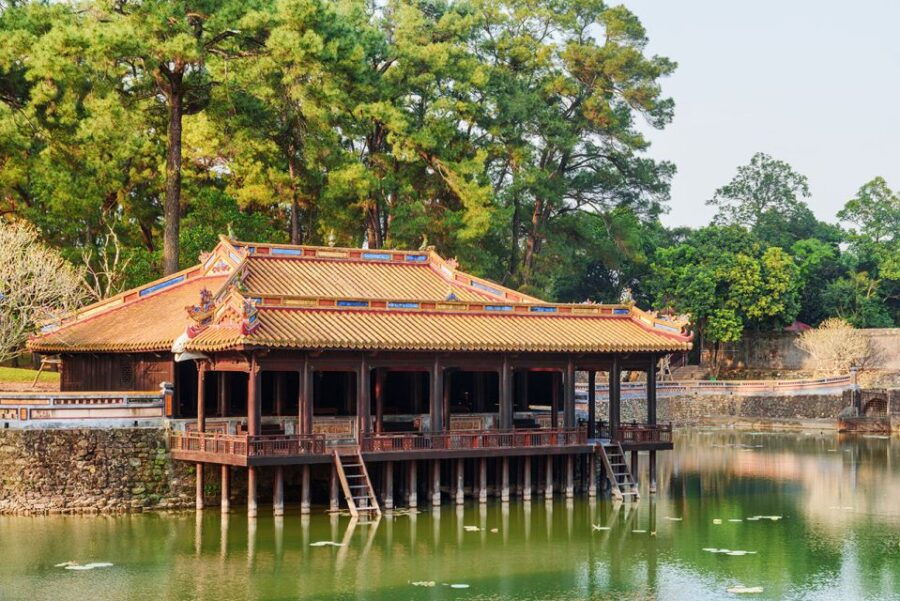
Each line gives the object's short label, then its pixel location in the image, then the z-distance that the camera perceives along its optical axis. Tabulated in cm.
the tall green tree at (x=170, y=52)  5053
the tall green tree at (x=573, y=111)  7212
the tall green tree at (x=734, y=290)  8138
